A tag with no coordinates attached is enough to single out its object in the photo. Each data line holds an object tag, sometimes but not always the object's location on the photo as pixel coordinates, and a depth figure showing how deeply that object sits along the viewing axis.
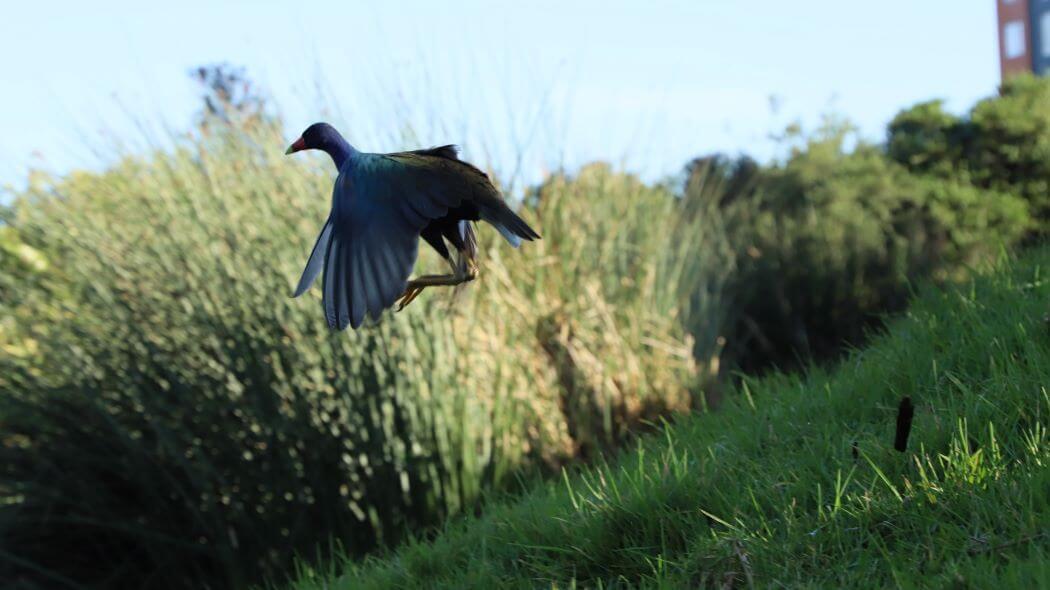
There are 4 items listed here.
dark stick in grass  5.37
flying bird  4.49
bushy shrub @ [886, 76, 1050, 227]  19.94
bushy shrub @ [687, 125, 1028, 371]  20.37
